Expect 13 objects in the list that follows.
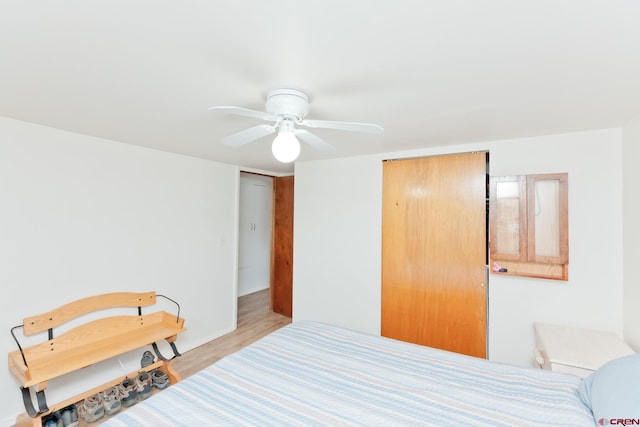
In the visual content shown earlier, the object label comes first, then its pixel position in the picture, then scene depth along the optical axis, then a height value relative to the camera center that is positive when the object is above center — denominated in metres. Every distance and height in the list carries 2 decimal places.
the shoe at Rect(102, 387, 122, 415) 2.17 -1.41
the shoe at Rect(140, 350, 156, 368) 2.60 -1.30
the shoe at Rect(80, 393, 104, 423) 2.08 -1.42
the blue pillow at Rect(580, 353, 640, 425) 1.04 -0.68
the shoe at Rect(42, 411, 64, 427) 1.96 -1.42
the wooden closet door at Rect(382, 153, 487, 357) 2.56 -0.31
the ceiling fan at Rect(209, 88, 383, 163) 1.45 +0.50
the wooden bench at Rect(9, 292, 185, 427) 1.88 -1.00
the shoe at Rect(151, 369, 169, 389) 2.49 -1.42
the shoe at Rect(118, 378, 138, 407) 2.28 -1.41
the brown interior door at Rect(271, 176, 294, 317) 4.27 -0.45
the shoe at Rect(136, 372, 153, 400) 2.37 -1.41
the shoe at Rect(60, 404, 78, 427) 2.03 -1.42
